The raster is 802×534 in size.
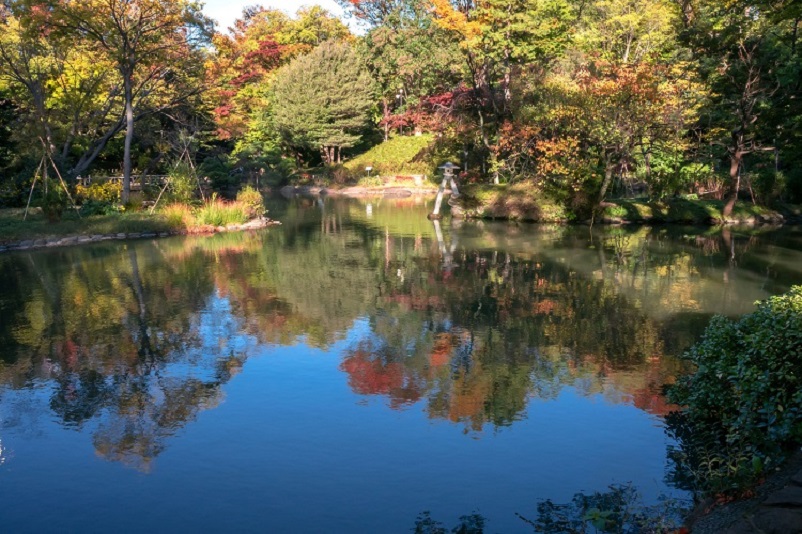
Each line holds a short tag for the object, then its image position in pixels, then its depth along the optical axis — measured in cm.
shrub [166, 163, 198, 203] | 2636
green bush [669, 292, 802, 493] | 613
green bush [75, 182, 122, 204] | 2828
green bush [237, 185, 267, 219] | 2756
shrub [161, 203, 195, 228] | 2452
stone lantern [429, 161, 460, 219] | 2891
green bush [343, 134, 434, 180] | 5012
